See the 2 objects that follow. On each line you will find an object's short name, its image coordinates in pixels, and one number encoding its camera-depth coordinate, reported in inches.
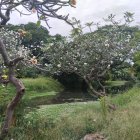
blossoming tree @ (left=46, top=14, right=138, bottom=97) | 234.0
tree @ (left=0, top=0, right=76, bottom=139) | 65.5
